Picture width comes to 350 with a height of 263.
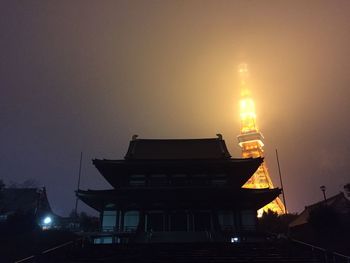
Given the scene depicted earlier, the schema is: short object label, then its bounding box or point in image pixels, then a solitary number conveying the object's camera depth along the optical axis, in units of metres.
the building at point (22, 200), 49.41
